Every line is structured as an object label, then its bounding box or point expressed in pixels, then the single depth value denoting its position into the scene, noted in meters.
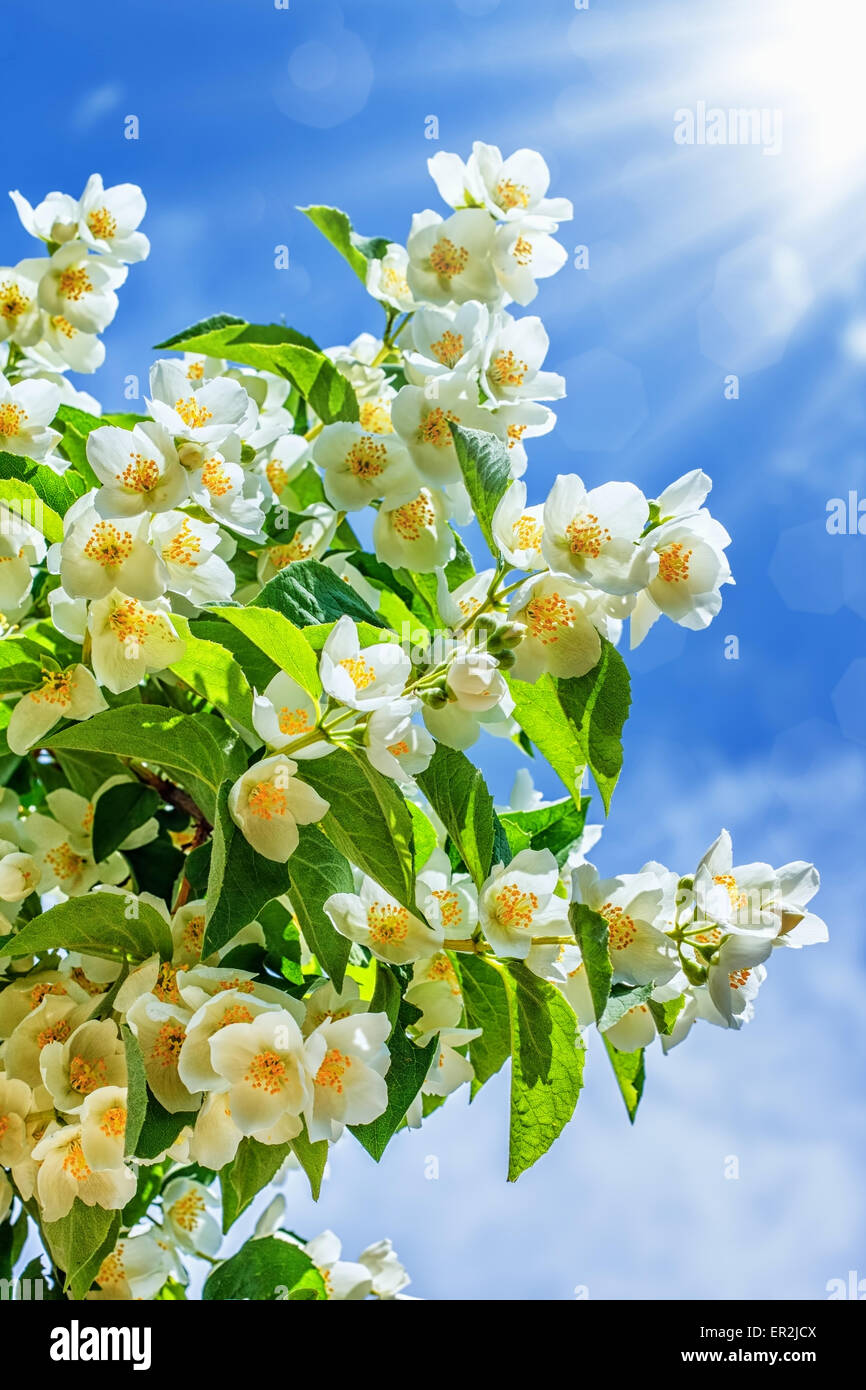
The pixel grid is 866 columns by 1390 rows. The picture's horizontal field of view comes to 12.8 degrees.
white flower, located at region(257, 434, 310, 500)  1.38
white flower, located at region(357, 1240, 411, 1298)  1.45
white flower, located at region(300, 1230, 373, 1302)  1.43
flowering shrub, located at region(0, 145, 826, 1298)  1.18
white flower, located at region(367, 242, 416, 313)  1.39
